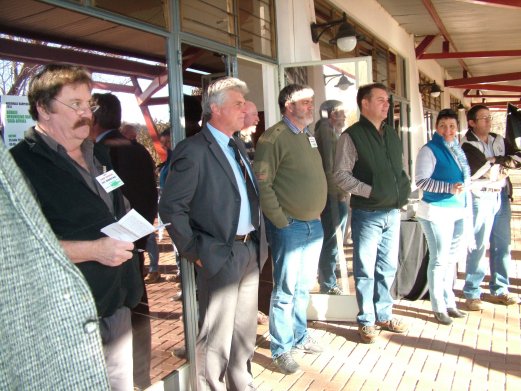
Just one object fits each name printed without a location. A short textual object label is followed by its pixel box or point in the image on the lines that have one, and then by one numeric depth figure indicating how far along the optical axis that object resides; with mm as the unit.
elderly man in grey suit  2416
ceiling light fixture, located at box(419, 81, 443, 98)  11092
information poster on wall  1995
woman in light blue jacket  3869
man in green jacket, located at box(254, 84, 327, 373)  3189
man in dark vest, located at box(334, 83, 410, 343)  3551
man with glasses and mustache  1641
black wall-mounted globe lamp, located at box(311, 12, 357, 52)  4570
